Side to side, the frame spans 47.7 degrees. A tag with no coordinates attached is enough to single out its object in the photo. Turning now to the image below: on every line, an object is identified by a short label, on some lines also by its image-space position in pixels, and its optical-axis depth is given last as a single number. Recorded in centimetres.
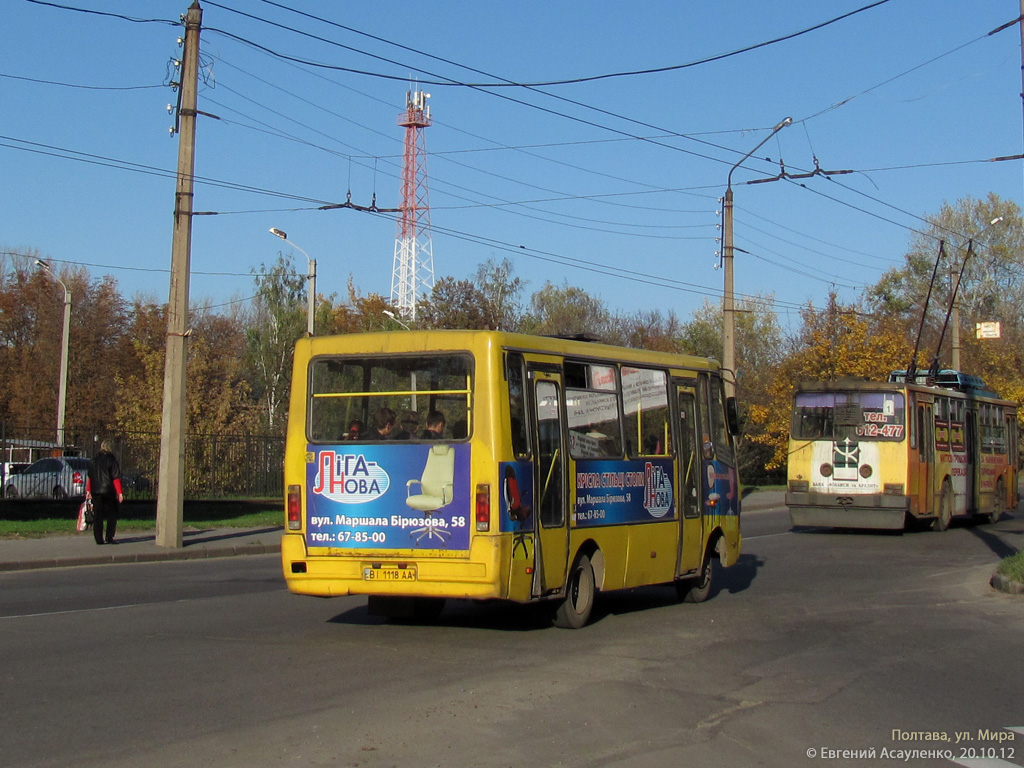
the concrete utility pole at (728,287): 2980
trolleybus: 2330
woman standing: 1972
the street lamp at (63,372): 3656
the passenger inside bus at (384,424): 1020
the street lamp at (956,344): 4388
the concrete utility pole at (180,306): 1967
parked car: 2880
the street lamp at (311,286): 3038
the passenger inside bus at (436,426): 992
